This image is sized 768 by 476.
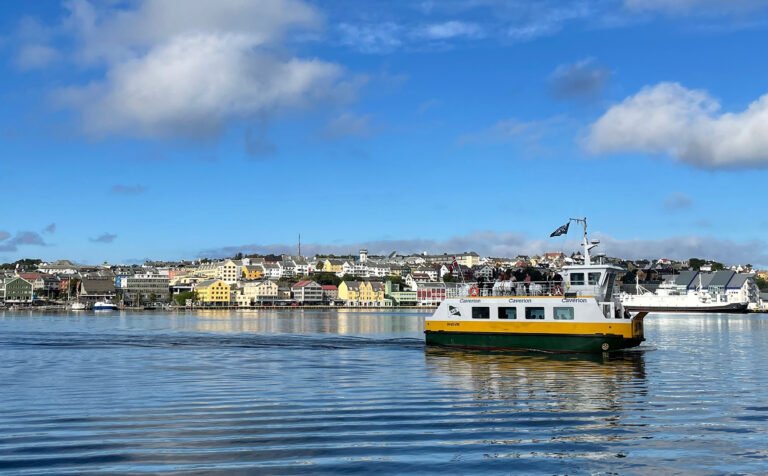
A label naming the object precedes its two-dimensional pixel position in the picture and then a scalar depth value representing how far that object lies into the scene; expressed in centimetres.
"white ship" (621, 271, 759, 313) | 15200
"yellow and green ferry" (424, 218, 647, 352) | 3762
